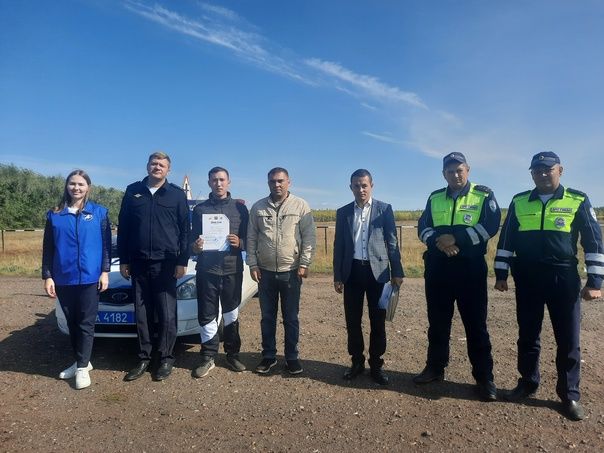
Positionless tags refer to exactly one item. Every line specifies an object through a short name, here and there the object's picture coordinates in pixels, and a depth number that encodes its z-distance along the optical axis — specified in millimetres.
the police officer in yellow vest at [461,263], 3836
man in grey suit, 4199
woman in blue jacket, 4156
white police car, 4527
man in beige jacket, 4391
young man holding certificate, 4441
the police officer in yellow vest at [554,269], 3561
